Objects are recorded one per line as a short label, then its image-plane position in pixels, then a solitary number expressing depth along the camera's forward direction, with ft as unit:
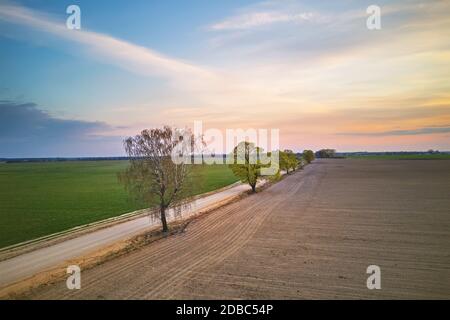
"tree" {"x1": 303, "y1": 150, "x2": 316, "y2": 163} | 585.47
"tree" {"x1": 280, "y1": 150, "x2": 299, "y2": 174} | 283.38
